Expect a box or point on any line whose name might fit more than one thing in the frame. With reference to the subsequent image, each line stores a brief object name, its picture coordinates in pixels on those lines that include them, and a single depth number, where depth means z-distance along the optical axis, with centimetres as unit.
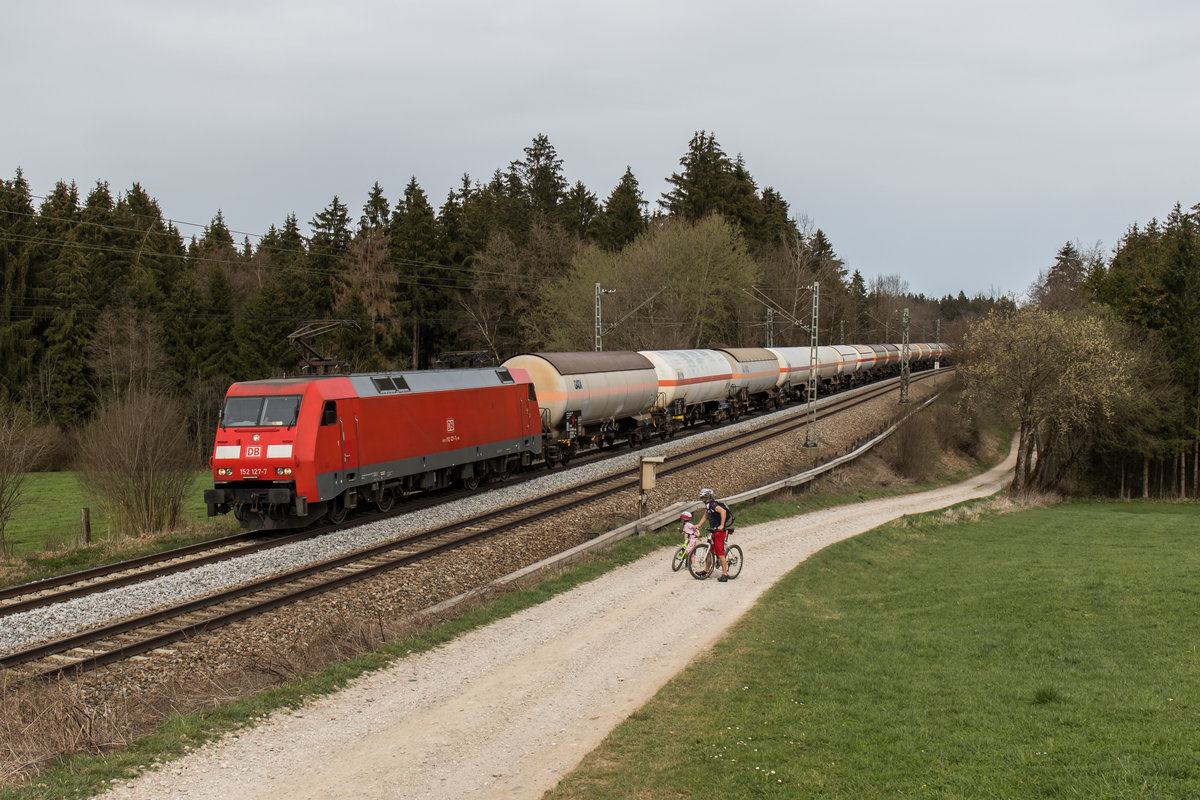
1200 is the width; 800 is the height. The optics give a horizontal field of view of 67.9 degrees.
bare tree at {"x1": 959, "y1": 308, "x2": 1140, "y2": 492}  4125
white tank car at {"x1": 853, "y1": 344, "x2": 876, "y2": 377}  6688
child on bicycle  1681
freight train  1914
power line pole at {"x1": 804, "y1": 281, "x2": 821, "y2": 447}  3409
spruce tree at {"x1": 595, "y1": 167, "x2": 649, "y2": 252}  8656
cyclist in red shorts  1659
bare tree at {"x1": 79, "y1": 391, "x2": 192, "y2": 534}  2489
